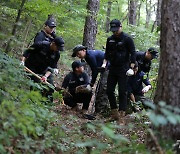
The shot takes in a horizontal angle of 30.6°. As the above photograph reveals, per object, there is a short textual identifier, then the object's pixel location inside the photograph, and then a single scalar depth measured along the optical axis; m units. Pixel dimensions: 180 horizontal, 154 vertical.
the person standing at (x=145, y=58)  7.65
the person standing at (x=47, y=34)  7.12
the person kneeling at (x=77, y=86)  7.66
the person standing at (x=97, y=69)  7.28
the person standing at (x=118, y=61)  6.58
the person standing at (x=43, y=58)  6.95
